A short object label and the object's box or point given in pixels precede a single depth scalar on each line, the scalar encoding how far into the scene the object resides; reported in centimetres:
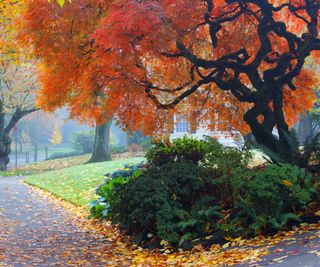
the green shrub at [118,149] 3912
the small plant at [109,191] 1191
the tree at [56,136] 5753
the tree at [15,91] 3108
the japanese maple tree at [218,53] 994
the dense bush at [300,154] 1007
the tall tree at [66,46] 1084
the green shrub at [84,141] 4603
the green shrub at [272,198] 825
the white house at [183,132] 3584
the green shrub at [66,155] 4672
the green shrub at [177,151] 1273
